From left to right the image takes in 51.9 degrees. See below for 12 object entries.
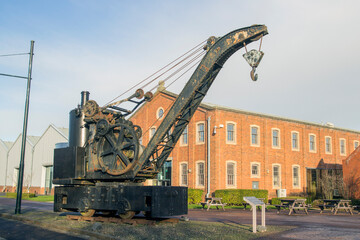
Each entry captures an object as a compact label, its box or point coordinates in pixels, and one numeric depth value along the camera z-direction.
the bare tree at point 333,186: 25.30
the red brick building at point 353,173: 25.38
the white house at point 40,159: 40.62
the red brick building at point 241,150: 26.45
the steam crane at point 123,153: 11.32
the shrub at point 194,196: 25.36
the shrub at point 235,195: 24.14
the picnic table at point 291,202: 17.23
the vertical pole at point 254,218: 10.37
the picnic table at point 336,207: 17.92
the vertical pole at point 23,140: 15.45
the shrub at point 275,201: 24.52
